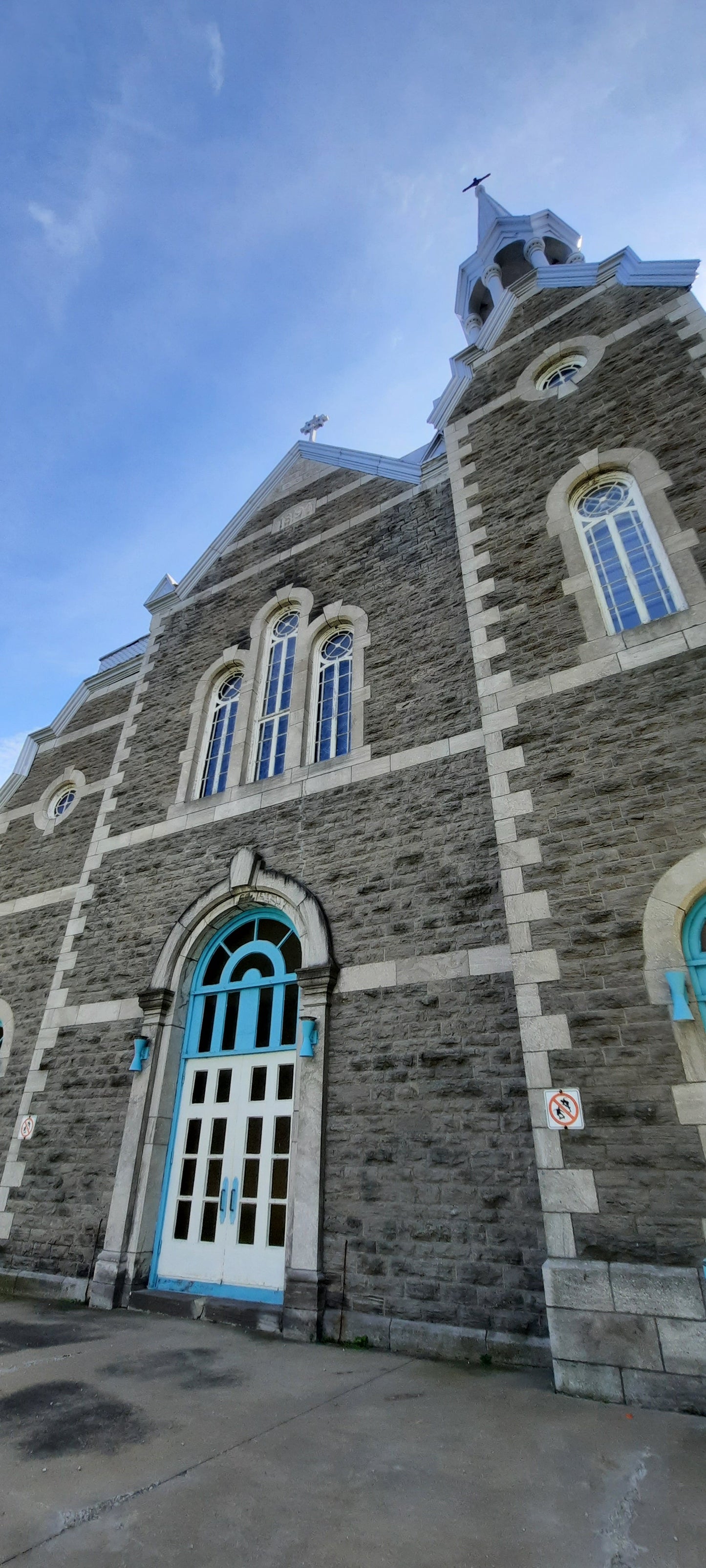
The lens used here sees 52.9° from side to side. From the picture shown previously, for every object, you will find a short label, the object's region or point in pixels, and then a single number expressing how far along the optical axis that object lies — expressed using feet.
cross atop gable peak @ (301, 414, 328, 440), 44.75
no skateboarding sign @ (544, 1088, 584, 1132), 16.43
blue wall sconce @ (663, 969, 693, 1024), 15.93
